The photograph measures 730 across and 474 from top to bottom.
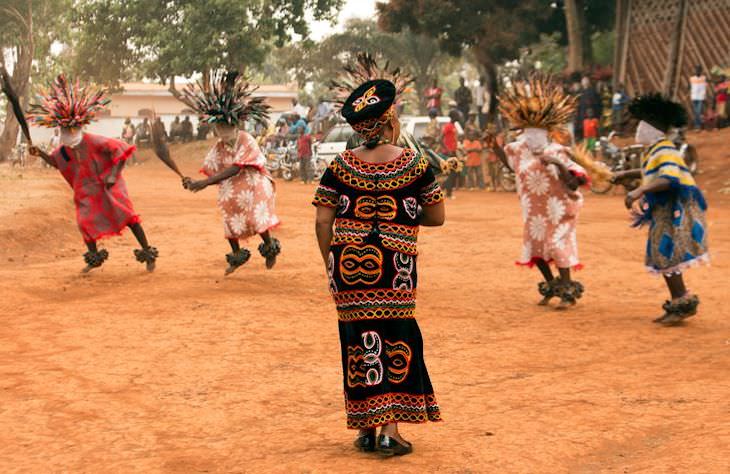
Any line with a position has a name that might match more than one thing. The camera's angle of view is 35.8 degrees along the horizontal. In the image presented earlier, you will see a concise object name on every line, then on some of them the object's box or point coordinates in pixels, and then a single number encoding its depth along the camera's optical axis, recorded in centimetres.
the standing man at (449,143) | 2416
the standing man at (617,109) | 2647
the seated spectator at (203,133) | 4842
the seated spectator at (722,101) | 2525
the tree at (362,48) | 5300
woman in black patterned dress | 533
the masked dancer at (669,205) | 884
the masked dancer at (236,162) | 1165
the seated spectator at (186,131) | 4962
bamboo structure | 2664
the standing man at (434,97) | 3345
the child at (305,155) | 3127
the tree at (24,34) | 4300
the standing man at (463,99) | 3284
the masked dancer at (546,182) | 978
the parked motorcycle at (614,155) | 2092
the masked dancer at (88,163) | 1181
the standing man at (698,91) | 2486
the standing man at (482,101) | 3234
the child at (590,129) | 2611
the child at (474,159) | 2608
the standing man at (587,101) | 2758
